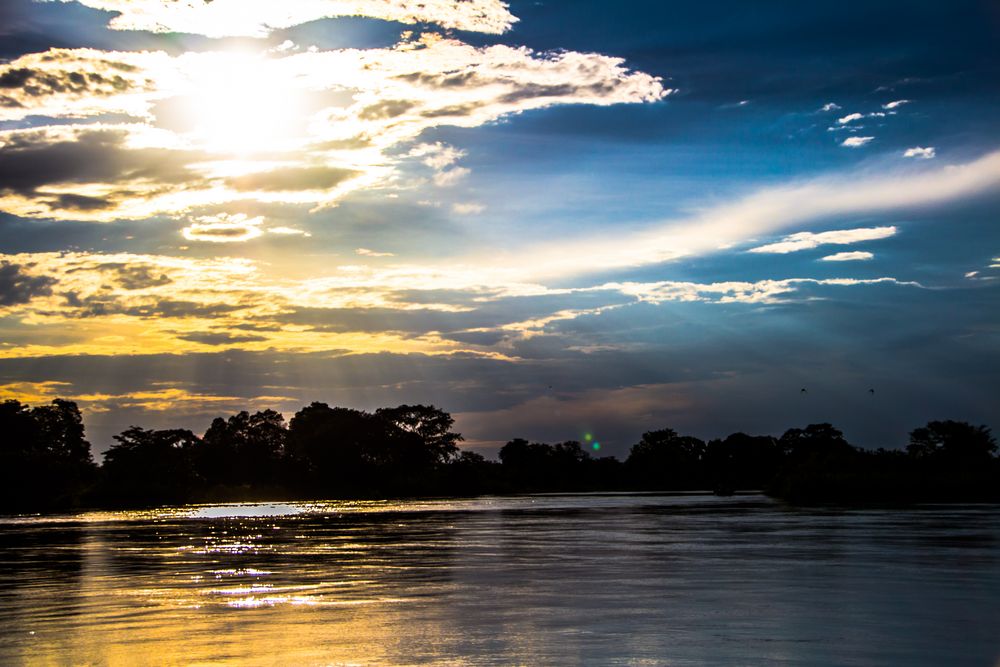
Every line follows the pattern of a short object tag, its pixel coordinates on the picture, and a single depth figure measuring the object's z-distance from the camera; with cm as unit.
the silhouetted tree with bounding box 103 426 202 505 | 18350
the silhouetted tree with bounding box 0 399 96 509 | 13850
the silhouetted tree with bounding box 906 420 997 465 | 16738
